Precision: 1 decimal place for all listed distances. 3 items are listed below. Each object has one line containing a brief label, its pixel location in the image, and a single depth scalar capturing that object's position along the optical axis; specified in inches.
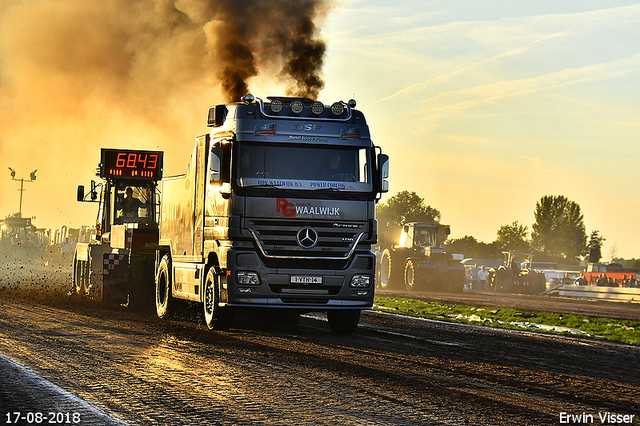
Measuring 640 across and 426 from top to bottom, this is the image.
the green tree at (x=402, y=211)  6097.4
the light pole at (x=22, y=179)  3729.8
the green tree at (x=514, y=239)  5767.7
